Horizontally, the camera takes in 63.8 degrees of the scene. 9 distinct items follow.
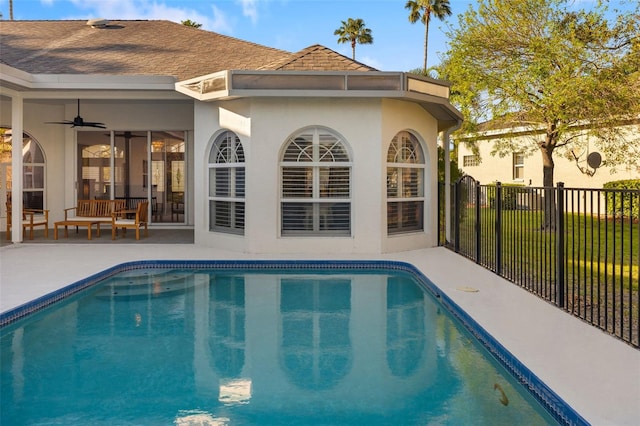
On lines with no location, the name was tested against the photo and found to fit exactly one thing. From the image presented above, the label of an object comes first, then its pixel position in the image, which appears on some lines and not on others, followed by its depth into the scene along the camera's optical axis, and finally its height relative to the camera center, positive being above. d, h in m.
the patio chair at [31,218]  13.59 -0.48
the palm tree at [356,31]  43.91 +14.64
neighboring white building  20.06 +1.75
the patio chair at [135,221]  13.28 -0.50
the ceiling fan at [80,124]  14.07 +2.22
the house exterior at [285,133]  11.24 +1.58
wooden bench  15.23 -0.17
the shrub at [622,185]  14.91 +0.62
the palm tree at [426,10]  39.66 +14.92
